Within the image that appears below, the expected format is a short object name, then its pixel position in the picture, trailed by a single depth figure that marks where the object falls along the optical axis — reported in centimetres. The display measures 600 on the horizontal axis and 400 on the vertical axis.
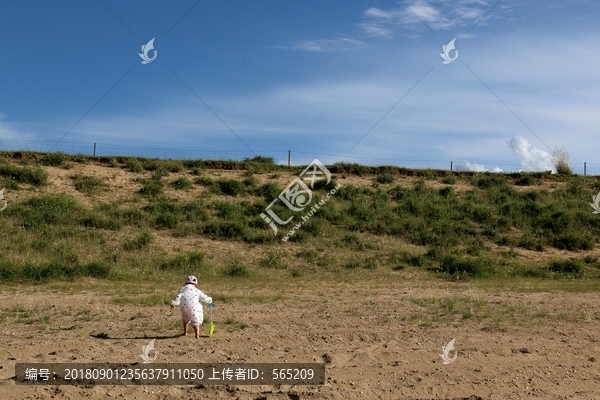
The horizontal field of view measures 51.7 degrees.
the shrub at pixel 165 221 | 2628
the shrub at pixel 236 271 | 2016
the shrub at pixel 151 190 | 2994
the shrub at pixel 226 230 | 2550
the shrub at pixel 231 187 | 3122
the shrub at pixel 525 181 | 3638
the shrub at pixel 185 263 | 2053
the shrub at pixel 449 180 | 3516
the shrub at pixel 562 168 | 3872
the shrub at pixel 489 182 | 3519
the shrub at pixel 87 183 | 2941
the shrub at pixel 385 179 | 3450
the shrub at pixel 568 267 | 2236
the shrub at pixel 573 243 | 2661
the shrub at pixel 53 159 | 3198
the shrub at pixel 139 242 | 2311
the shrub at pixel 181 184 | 3138
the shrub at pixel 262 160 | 3643
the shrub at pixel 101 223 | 2531
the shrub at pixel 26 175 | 2922
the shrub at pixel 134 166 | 3284
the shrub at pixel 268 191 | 3092
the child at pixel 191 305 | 1002
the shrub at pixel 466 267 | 2108
